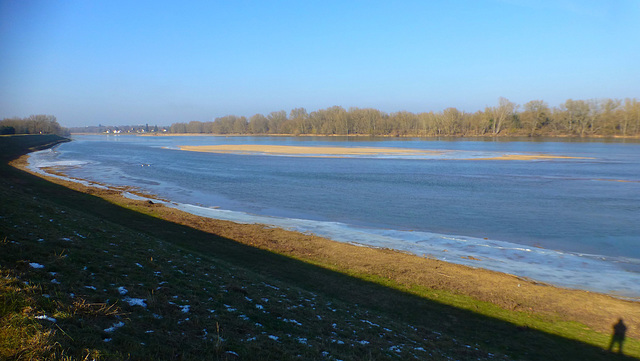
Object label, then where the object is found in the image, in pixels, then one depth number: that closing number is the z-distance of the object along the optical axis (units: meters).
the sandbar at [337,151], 69.28
